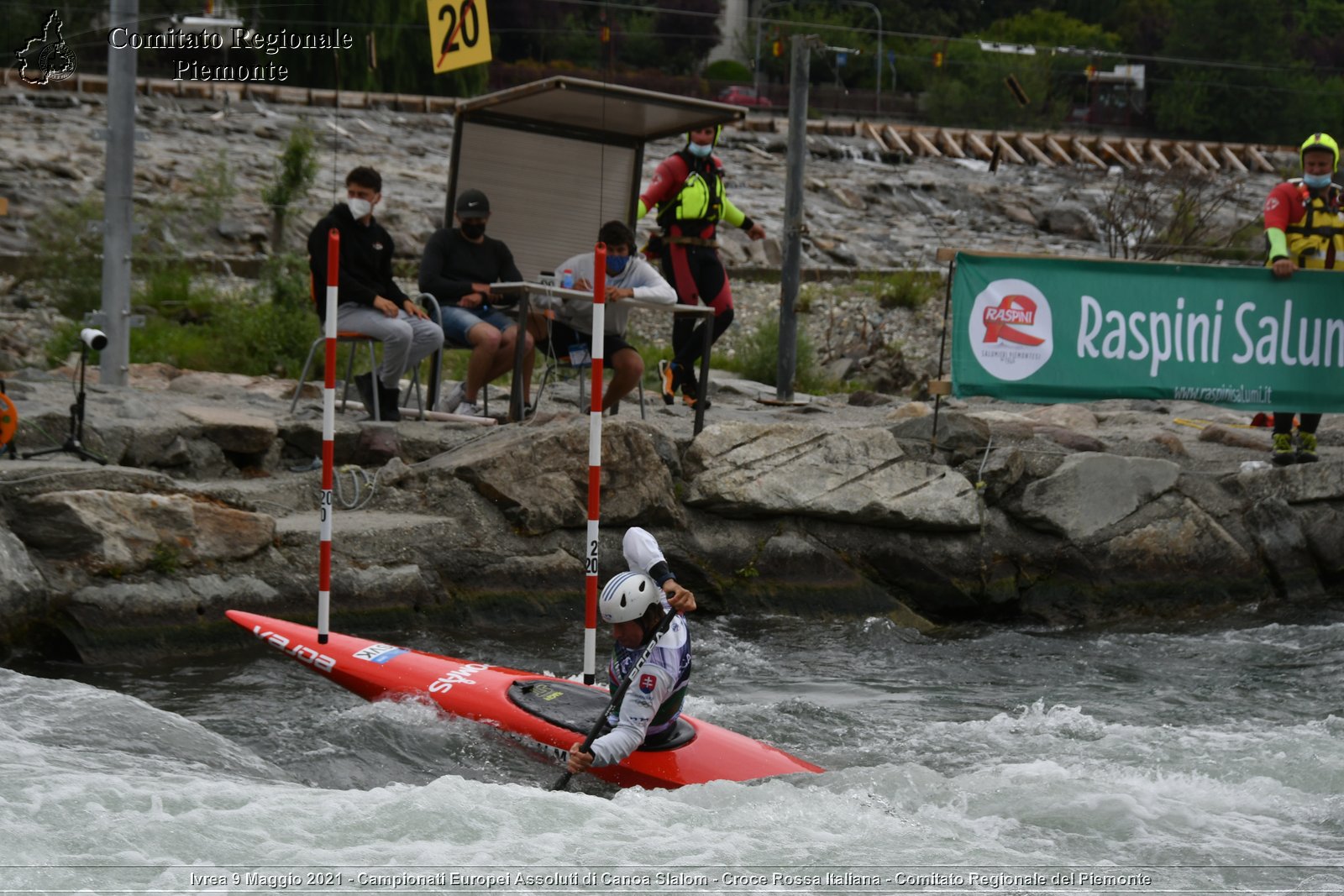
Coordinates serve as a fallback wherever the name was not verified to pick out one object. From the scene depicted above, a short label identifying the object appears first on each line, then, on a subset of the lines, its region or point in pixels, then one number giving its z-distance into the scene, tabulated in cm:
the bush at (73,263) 2956
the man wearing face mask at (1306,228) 1967
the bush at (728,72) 9294
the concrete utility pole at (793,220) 2411
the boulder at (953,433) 2012
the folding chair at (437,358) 1923
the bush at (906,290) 3772
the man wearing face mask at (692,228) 2103
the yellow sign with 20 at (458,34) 1964
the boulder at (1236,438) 2164
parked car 8250
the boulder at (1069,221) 6481
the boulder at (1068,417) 2312
